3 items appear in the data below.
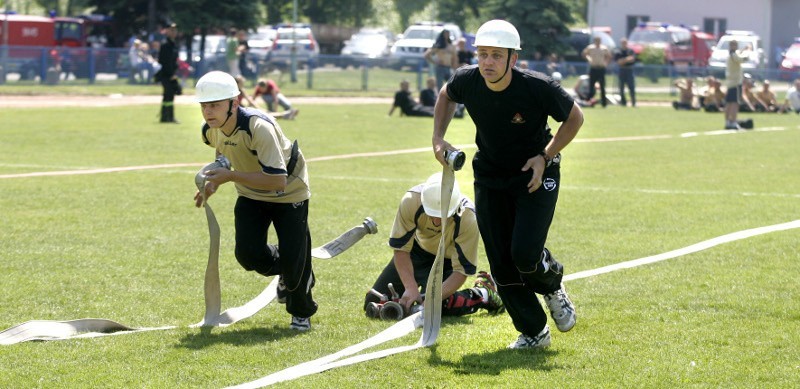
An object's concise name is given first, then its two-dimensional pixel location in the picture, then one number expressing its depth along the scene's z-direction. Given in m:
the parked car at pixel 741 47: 55.53
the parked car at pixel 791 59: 54.75
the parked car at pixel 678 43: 58.88
